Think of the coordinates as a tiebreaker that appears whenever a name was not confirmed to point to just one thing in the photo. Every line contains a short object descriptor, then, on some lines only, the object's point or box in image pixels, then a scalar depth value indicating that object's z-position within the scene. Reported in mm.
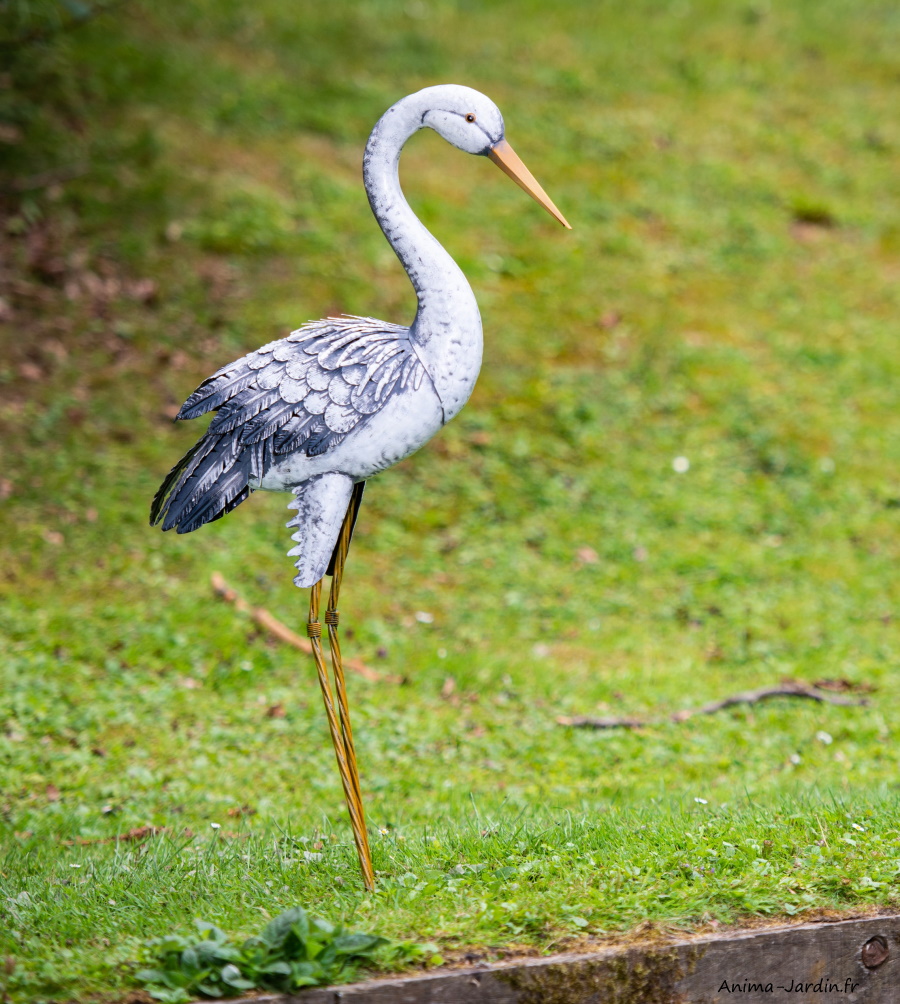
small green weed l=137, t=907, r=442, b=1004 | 6031
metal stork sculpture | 6941
